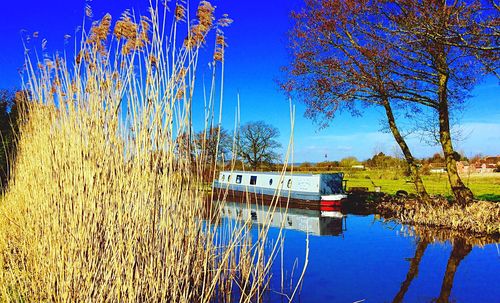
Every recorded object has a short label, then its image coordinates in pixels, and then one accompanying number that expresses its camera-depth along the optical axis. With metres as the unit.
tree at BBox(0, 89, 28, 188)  11.93
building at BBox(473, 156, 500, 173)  27.00
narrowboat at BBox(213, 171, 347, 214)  13.77
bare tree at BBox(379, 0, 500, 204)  6.56
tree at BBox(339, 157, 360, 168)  30.71
